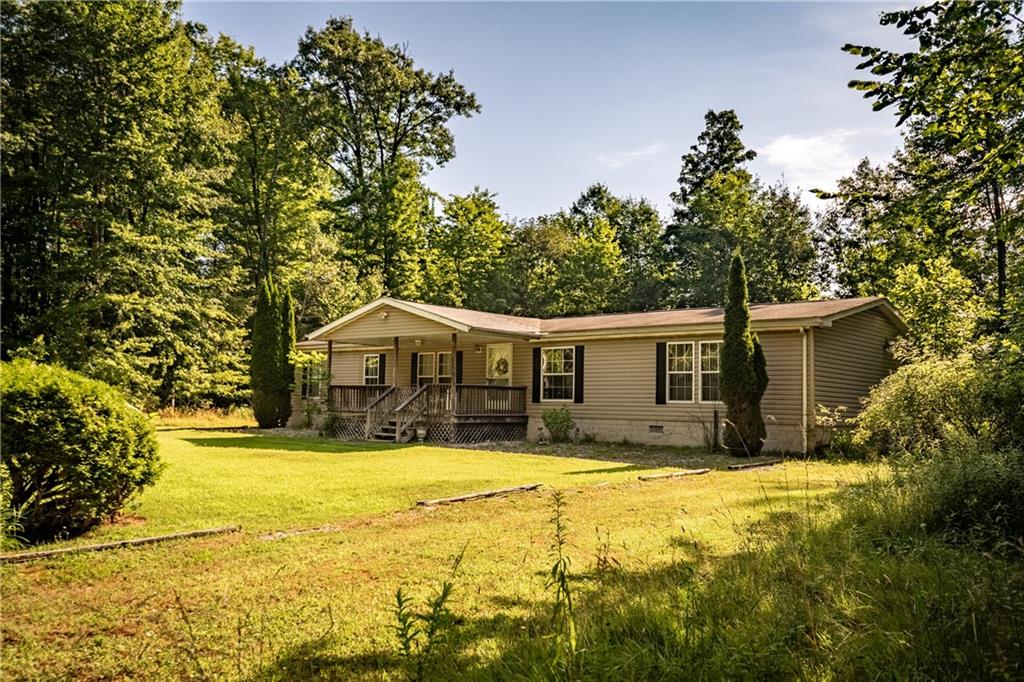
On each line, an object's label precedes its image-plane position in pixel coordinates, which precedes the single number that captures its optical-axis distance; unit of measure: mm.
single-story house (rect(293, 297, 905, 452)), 15883
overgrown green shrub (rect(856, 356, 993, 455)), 9102
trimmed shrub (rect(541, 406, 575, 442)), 18609
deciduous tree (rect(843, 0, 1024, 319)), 5078
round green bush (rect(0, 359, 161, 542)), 5605
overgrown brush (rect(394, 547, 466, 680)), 2725
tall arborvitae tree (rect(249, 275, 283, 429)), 23453
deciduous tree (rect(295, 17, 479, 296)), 34562
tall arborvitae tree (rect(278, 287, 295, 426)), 23781
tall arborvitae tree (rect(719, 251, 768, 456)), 14688
